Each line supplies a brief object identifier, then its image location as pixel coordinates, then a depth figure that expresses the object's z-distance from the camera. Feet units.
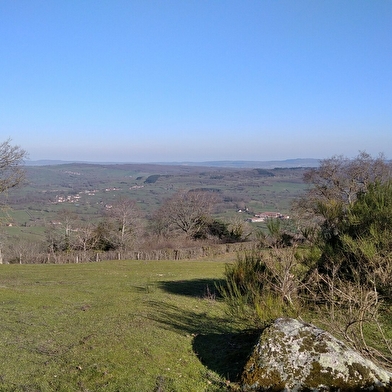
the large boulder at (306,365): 18.31
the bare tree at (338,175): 148.66
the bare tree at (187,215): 160.25
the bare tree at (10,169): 64.90
